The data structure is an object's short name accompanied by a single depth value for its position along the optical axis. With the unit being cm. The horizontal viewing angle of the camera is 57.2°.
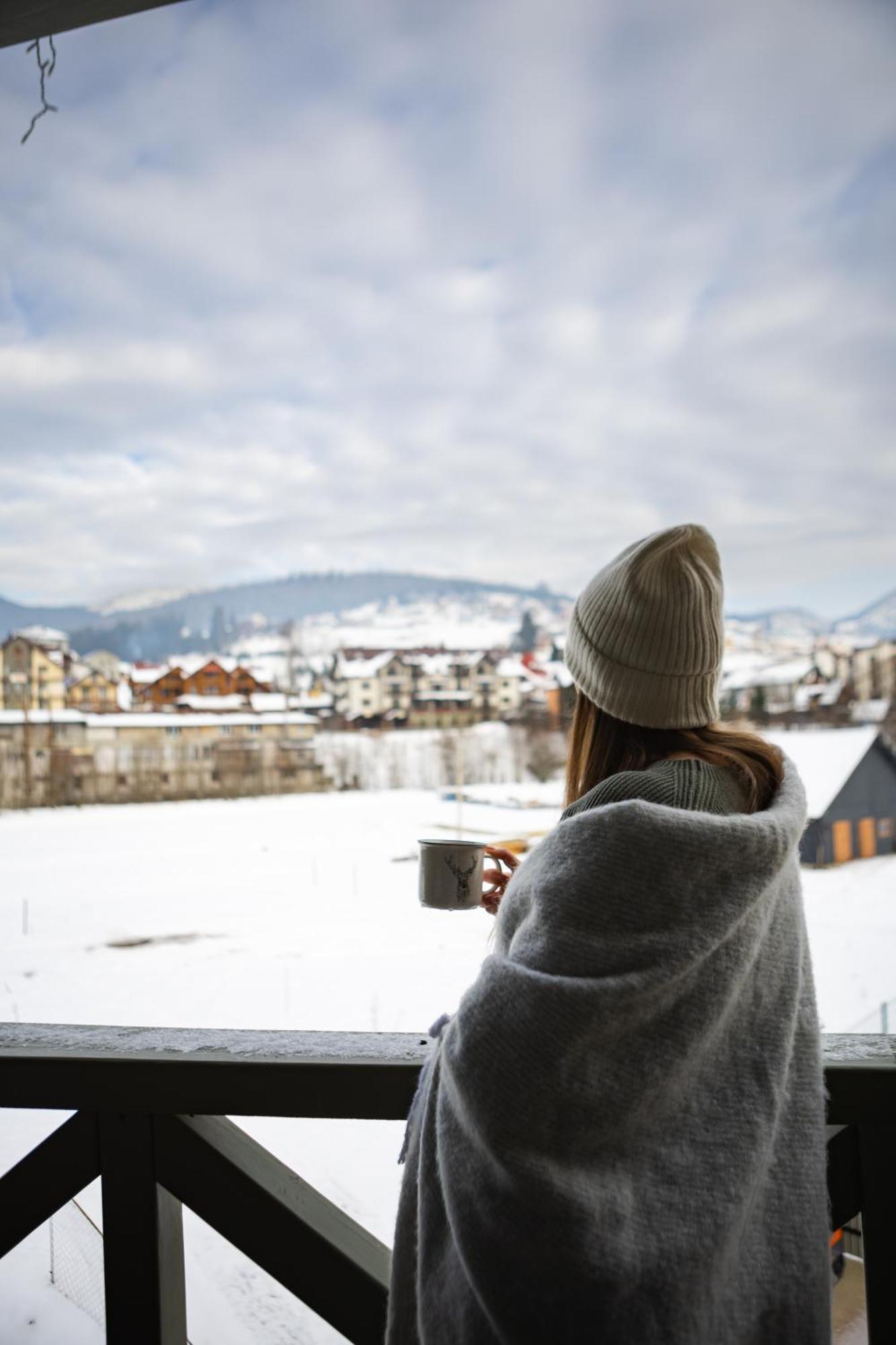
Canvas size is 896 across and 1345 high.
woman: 70
